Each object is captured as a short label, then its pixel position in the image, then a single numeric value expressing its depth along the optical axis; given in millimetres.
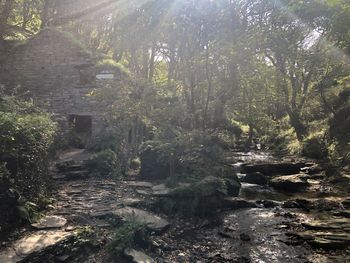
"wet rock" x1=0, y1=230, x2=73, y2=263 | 5656
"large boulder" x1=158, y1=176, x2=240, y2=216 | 8922
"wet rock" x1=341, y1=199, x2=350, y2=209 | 9750
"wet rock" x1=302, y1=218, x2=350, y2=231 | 7965
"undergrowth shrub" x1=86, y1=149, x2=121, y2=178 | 11445
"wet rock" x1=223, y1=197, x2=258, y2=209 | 9789
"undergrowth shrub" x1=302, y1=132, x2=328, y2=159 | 17656
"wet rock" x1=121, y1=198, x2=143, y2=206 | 8541
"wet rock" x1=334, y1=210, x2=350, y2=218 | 8872
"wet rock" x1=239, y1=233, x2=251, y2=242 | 7789
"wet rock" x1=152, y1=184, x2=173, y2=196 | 9266
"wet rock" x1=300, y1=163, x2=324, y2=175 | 14569
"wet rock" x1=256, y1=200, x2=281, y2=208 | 10266
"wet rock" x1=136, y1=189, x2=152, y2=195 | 9461
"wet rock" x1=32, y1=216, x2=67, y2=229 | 6828
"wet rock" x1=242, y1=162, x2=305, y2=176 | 14820
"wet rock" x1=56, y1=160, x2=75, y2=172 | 11125
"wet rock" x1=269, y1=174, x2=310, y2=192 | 12359
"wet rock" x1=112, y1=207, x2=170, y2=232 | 7498
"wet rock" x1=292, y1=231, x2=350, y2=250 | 7098
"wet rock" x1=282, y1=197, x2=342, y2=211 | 9797
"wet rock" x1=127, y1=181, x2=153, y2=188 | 10344
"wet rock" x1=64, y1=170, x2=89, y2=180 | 10683
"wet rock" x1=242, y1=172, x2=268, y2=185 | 13421
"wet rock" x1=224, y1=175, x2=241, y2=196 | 10606
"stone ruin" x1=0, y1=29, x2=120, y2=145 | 15023
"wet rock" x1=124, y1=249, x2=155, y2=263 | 6146
